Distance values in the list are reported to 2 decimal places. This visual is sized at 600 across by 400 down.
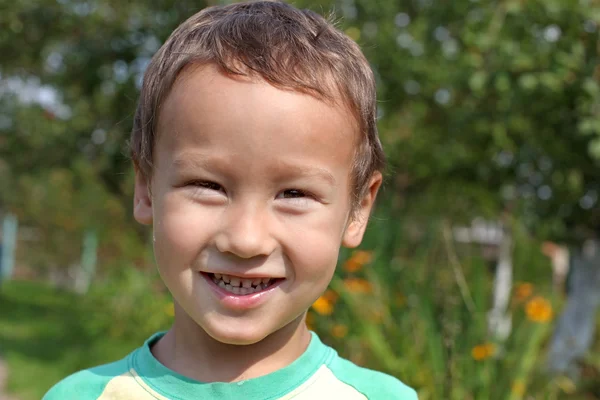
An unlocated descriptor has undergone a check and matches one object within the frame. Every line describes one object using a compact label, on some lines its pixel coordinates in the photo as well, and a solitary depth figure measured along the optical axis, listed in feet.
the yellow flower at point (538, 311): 10.66
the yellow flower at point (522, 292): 11.81
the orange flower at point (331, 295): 12.21
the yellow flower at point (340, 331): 11.64
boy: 4.25
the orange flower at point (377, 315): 11.39
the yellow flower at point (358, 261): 11.87
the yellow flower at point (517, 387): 10.18
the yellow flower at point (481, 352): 10.03
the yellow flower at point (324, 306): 11.55
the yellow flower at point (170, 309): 18.66
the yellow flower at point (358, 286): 11.89
